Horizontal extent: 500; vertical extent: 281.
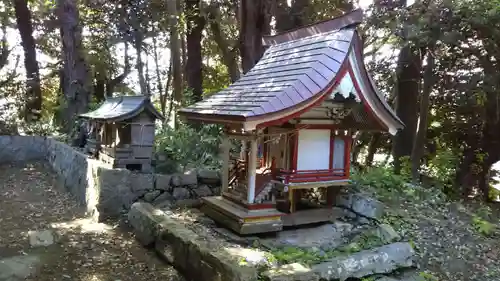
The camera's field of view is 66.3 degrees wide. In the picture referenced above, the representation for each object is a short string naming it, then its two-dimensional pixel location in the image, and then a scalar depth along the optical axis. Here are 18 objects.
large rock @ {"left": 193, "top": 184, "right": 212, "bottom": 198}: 8.90
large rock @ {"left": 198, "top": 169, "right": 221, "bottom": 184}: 9.02
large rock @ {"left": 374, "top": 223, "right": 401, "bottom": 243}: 6.74
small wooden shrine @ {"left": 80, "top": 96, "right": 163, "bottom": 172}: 8.52
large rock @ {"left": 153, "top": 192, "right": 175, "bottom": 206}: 8.60
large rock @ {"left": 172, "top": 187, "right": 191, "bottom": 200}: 8.73
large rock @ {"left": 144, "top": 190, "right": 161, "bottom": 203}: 8.56
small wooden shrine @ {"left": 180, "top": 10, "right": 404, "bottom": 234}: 6.23
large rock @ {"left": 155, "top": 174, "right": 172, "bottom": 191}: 8.65
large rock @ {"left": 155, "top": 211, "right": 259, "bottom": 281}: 4.87
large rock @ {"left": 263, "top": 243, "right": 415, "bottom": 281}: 5.01
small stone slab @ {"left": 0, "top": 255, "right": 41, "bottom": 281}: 5.63
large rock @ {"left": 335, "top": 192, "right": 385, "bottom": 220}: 7.42
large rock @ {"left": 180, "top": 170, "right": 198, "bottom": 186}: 8.84
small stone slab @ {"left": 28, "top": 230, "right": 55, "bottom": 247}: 7.02
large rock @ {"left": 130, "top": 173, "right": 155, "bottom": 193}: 8.51
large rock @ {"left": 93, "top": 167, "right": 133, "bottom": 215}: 8.29
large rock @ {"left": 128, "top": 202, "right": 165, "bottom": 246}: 7.01
